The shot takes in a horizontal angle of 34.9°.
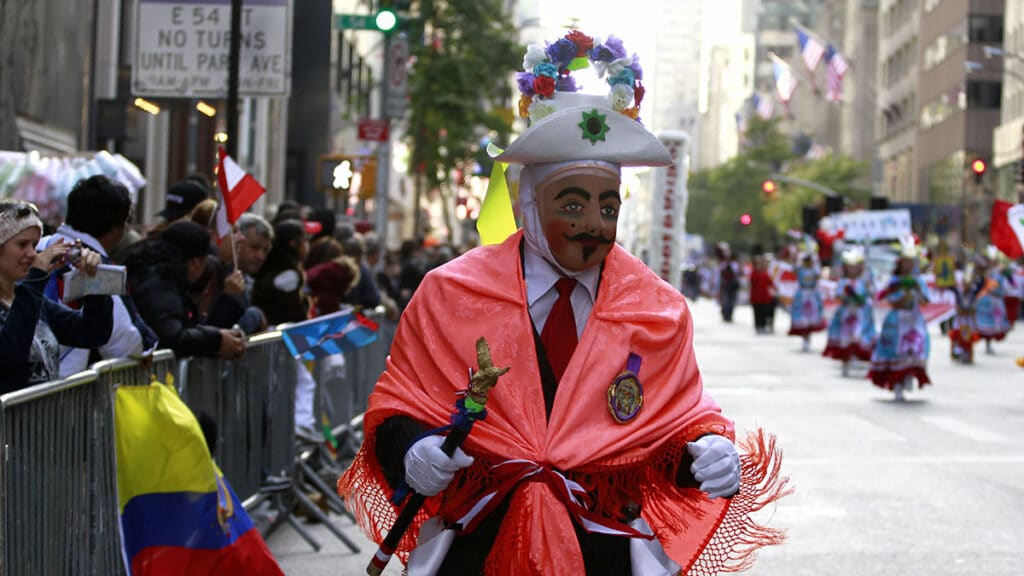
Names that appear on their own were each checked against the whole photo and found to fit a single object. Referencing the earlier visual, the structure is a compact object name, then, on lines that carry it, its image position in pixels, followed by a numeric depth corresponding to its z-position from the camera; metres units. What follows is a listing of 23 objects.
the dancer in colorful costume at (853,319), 22.70
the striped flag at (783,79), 60.19
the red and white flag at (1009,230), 15.00
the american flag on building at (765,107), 71.75
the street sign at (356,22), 17.89
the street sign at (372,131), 23.81
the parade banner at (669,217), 21.31
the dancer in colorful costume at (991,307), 27.06
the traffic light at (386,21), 17.41
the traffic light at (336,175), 19.48
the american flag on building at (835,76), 51.16
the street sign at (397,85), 25.83
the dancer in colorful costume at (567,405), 3.93
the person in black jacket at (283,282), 10.07
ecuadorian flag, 6.28
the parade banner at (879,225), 36.06
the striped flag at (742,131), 93.44
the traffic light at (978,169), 35.12
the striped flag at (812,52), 51.97
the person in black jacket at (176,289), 7.18
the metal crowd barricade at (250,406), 7.54
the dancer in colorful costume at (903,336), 18.30
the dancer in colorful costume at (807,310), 29.23
